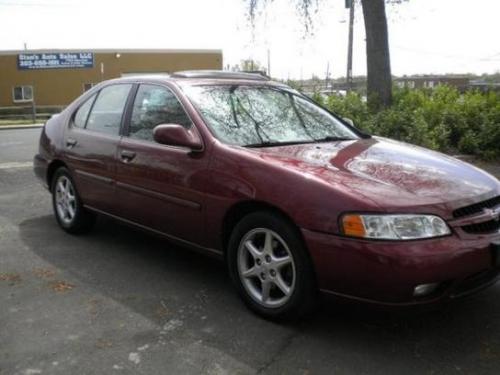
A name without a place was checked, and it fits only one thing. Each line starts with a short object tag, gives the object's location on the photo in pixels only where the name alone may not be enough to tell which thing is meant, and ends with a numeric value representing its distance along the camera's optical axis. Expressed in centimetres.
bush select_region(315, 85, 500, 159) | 906
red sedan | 308
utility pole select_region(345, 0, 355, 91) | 2673
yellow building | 3825
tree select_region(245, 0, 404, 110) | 1083
